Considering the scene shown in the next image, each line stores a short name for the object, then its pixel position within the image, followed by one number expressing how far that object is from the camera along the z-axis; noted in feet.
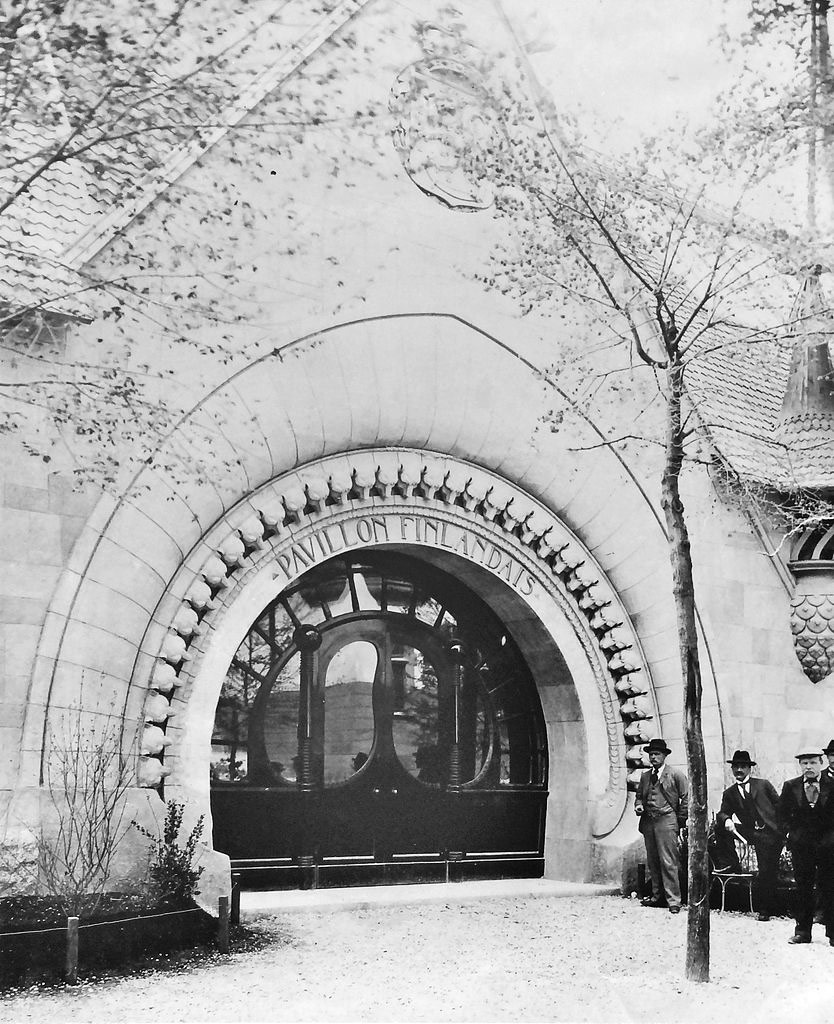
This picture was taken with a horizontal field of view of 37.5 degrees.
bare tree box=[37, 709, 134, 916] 28.81
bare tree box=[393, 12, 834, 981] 31.19
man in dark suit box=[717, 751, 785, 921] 38.55
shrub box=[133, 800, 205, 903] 29.99
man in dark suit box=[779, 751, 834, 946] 33.99
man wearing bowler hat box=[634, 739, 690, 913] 39.68
